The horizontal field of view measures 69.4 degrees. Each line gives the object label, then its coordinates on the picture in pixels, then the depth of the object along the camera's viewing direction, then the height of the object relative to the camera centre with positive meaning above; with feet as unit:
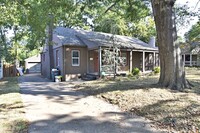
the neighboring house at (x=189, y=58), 82.87 +4.03
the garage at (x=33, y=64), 80.71 +0.85
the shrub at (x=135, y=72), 45.58 -2.19
